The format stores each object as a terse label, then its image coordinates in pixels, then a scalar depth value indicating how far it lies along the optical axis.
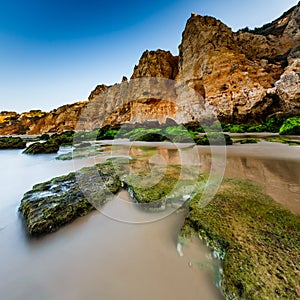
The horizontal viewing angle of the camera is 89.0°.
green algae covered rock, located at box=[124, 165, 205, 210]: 1.76
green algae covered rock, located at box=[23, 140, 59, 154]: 6.86
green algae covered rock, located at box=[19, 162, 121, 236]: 1.40
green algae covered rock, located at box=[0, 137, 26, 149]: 9.46
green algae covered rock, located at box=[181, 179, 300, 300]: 0.74
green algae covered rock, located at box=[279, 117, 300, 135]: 7.63
